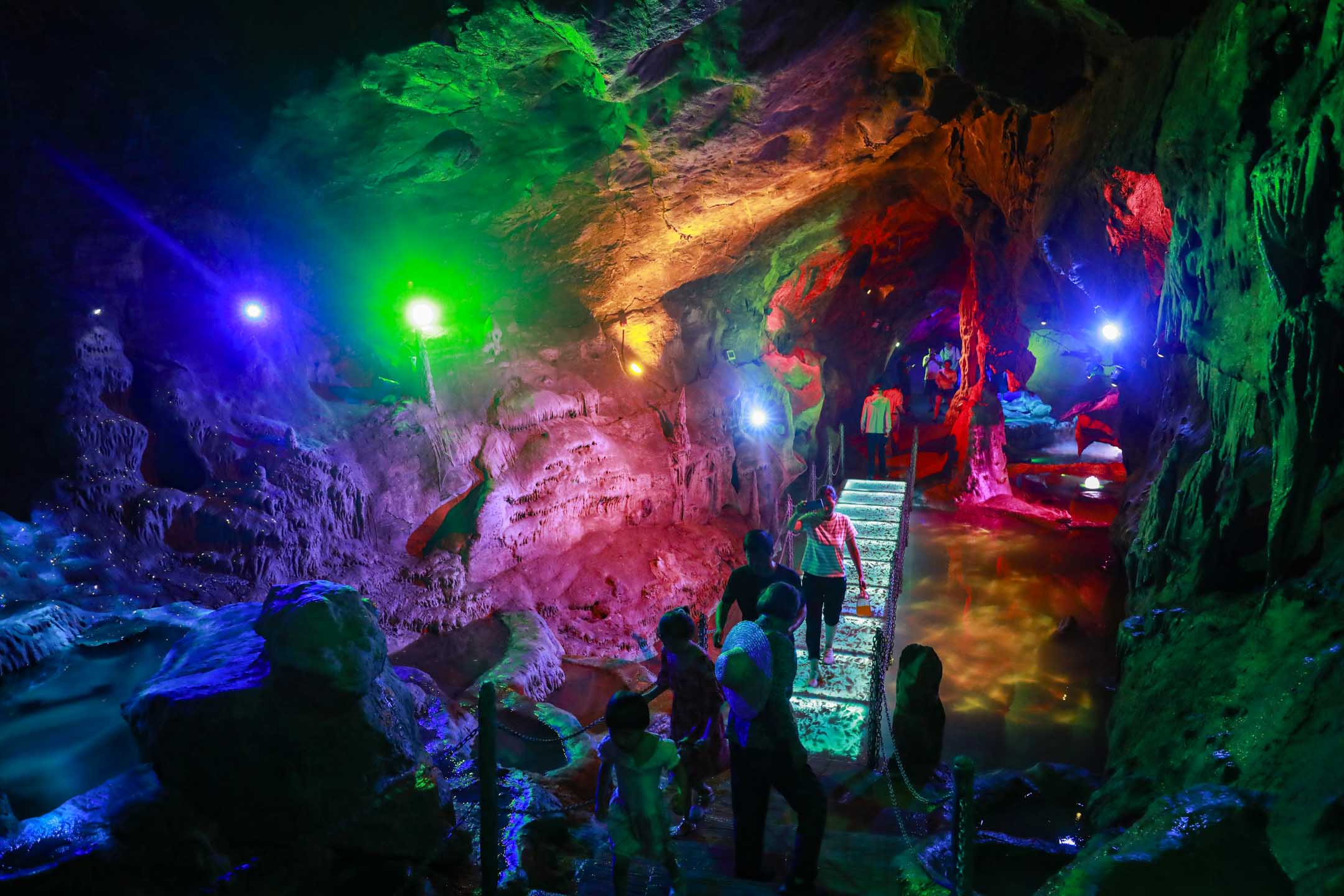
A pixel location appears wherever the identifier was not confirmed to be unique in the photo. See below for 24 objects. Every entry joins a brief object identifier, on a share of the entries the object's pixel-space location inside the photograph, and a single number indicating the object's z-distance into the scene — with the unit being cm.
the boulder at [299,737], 343
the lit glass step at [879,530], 970
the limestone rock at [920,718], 561
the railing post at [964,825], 267
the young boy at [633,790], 304
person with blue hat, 319
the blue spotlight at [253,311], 802
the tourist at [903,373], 3103
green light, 973
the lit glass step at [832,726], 577
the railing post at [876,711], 534
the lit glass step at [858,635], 674
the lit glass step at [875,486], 1221
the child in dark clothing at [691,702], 427
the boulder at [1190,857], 260
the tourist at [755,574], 468
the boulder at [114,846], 291
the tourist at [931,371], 3123
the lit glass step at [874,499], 1123
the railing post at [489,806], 314
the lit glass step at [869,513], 1046
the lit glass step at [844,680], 617
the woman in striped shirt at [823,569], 589
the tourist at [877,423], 1473
